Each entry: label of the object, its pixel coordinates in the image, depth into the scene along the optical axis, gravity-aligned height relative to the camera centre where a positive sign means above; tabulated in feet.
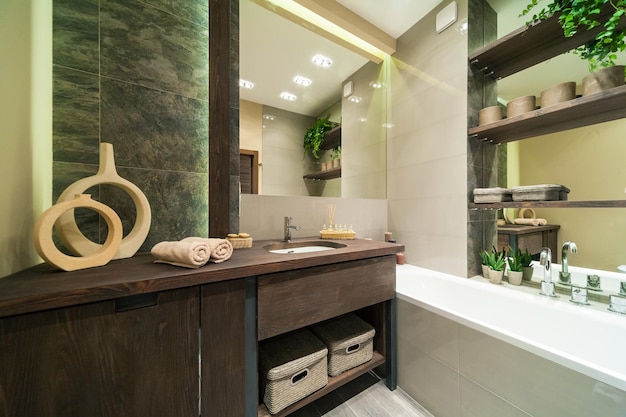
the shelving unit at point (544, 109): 3.87 +1.86
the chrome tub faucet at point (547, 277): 4.42 -1.45
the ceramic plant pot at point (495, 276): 5.09 -1.63
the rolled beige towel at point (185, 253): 2.53 -0.52
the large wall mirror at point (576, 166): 4.25 +0.89
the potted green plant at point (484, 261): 5.40 -1.36
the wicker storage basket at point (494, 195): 4.97 +0.28
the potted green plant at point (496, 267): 5.11 -1.43
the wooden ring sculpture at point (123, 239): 2.65 -0.11
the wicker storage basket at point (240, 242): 3.94 -0.60
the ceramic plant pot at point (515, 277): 5.07 -1.64
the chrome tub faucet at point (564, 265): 4.48 -1.23
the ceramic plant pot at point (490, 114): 5.11 +2.20
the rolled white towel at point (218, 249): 2.80 -0.52
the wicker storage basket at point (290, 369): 3.32 -2.58
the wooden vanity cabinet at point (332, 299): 2.96 -1.43
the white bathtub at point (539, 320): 2.84 -2.06
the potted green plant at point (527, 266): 5.15 -1.41
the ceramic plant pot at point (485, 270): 5.38 -1.57
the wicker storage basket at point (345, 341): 4.05 -2.55
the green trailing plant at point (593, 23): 3.52 +3.12
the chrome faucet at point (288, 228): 4.95 -0.44
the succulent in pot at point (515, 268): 5.08 -1.45
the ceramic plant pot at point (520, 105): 4.72 +2.23
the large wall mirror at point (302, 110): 5.02 +2.73
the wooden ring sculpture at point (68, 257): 2.23 -0.32
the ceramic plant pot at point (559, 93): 4.17 +2.20
